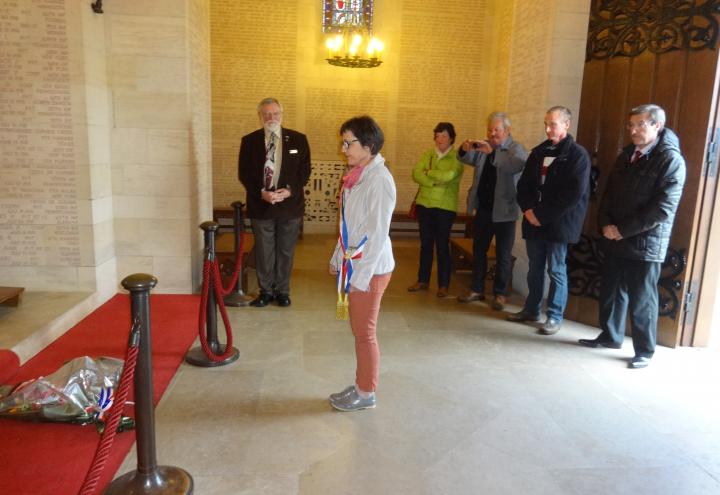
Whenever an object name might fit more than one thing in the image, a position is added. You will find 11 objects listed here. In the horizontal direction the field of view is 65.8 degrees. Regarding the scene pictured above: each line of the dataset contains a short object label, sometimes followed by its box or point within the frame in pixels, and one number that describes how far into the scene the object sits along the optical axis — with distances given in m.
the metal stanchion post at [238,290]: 5.00
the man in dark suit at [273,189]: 4.78
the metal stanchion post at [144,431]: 2.14
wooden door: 3.97
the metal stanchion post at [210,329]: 3.61
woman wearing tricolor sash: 2.78
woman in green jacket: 5.29
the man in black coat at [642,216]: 3.72
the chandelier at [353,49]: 8.23
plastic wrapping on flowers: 2.81
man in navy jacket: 4.27
